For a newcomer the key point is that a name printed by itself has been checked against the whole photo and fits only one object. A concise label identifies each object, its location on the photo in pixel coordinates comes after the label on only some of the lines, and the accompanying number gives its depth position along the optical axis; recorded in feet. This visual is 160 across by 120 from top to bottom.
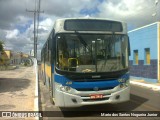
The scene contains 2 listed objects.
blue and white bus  15.28
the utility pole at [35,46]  80.40
